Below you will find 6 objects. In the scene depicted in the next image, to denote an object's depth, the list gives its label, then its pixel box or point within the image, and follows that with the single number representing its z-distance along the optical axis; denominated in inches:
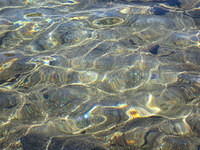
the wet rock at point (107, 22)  192.4
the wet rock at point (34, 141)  103.5
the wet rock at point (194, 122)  111.0
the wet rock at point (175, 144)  102.3
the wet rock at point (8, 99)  126.1
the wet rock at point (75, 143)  103.0
